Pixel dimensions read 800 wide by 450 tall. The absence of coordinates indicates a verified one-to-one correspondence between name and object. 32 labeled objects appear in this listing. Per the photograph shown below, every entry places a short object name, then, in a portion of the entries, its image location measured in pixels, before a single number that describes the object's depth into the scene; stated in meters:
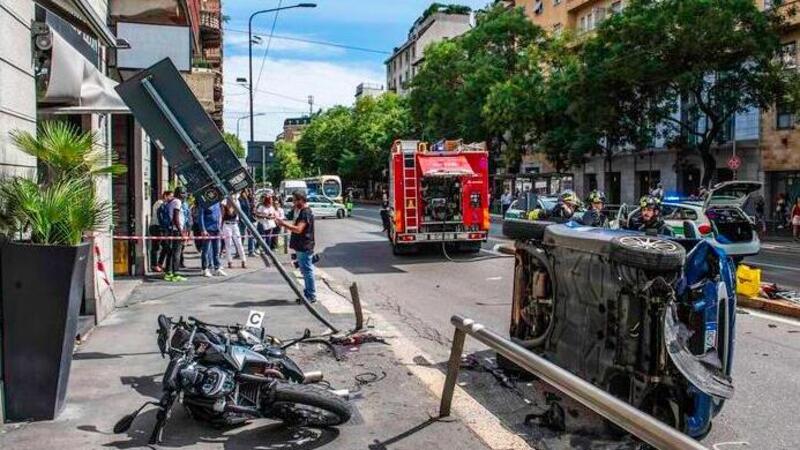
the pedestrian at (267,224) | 18.47
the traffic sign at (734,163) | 28.59
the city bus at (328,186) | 57.60
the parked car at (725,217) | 14.86
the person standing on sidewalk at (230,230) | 15.80
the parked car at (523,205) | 24.81
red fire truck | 18.22
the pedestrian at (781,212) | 30.28
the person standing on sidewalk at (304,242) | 10.63
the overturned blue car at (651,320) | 4.66
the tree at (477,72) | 45.62
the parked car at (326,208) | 42.16
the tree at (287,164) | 114.33
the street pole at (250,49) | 32.31
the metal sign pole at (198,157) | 6.92
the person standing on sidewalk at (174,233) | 13.88
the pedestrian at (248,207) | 17.78
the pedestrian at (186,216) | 16.45
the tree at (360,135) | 71.69
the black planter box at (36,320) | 5.00
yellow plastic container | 10.62
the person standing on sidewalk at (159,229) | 14.14
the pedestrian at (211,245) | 14.37
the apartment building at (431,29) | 89.50
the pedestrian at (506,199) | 42.24
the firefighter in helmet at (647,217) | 11.37
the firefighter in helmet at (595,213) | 12.35
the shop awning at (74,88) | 6.36
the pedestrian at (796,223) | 26.25
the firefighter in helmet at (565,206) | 13.27
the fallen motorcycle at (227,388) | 4.95
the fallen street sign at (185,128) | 6.91
